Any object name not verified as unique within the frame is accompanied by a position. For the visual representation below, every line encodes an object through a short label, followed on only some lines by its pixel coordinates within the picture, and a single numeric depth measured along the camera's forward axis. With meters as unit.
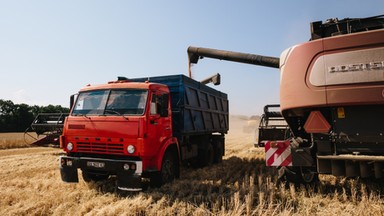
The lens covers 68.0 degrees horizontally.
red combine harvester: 4.21
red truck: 5.80
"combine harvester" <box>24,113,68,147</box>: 13.42
